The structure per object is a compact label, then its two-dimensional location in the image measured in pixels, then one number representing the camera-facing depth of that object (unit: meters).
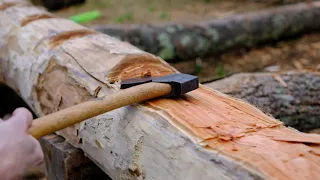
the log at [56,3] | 6.53
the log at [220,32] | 4.68
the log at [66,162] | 2.25
